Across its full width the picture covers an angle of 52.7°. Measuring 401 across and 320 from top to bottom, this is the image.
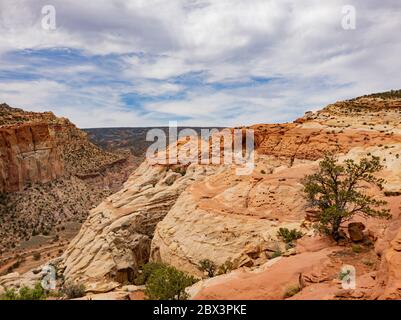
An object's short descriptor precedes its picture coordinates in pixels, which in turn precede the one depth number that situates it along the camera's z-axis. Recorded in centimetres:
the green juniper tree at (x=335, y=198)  1872
